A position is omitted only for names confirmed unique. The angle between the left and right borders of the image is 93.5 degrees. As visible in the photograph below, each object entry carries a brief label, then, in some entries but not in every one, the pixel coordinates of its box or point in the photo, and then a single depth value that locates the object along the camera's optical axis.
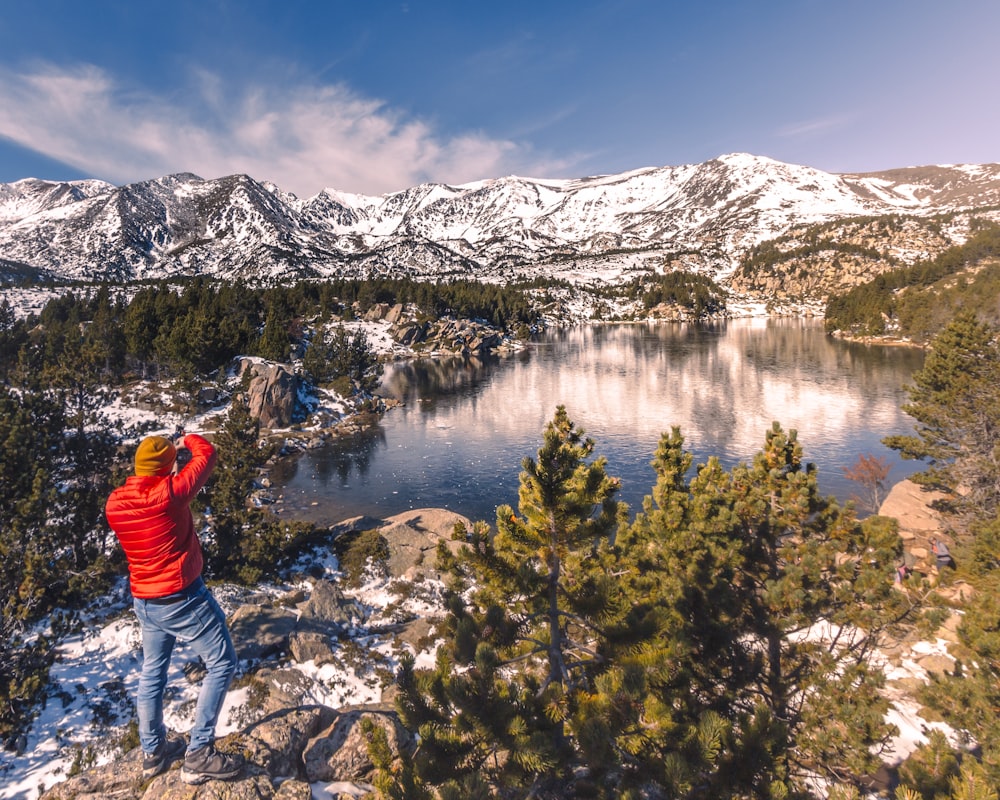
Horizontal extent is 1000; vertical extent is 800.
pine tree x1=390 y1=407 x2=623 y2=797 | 6.07
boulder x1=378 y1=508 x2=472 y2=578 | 21.92
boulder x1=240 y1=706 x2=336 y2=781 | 7.64
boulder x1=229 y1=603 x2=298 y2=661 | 13.46
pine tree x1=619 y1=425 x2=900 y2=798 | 6.62
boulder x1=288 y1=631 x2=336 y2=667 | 13.55
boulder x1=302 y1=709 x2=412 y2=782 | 8.45
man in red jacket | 5.65
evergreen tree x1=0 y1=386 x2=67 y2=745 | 9.47
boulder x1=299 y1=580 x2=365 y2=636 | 15.59
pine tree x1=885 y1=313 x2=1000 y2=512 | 21.84
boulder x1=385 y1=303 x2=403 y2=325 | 124.62
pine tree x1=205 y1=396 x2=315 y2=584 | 18.62
